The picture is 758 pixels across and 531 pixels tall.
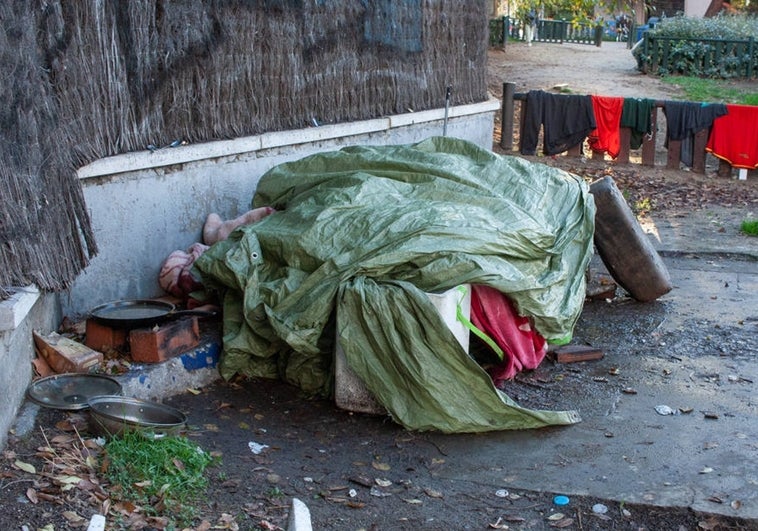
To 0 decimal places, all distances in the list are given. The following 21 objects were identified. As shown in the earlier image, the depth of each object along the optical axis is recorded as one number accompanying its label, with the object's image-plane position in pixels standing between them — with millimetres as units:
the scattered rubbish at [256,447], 4926
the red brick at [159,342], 5398
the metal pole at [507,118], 14383
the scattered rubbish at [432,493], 4539
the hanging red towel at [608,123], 13422
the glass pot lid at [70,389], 4742
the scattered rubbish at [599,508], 4395
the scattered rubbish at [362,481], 4629
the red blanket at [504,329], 5781
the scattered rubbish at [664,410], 5566
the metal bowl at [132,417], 4477
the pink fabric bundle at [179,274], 6332
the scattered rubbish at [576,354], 6363
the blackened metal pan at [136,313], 5445
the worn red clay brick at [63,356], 5105
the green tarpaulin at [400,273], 5184
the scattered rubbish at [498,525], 4277
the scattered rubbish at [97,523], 3336
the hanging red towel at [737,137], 12578
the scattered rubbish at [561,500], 4476
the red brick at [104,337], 5492
